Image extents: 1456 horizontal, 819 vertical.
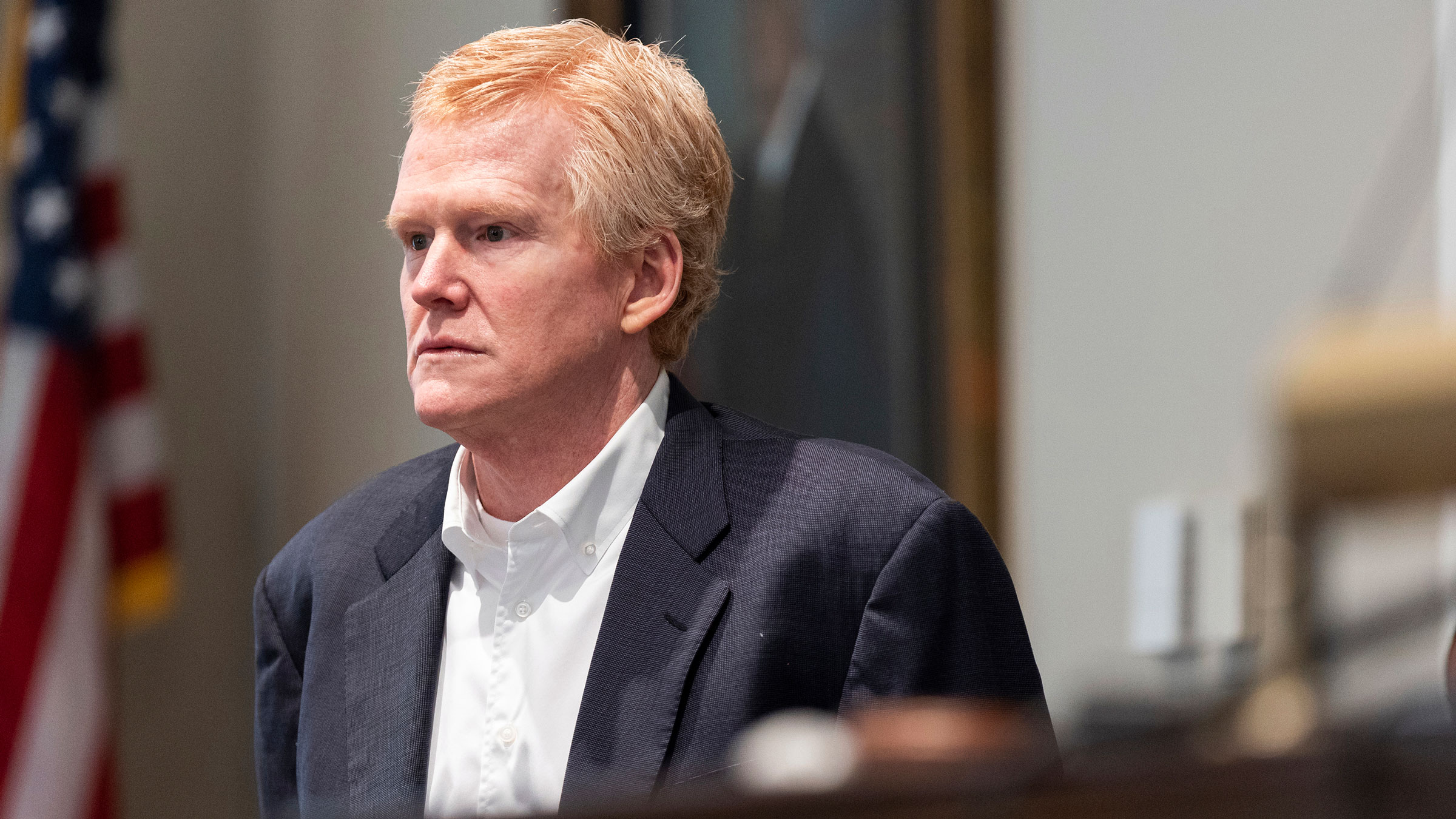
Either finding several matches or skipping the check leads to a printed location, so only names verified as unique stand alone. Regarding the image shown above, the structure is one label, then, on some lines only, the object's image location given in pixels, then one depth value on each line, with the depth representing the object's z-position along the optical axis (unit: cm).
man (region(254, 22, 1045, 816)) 300
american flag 662
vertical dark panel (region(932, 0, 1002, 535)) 496
